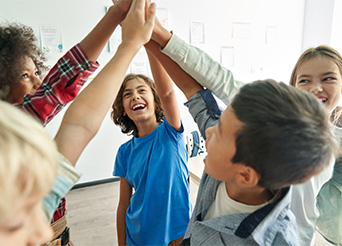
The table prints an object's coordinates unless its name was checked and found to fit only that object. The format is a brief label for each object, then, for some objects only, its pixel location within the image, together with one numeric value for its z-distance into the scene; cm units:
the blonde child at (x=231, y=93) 75
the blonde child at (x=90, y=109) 51
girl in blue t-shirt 106
